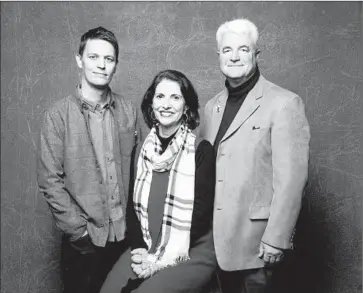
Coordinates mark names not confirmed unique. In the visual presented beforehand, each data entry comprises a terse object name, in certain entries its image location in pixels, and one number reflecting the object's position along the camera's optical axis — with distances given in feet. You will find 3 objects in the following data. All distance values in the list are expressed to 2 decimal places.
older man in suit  8.11
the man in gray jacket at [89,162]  9.01
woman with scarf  8.23
